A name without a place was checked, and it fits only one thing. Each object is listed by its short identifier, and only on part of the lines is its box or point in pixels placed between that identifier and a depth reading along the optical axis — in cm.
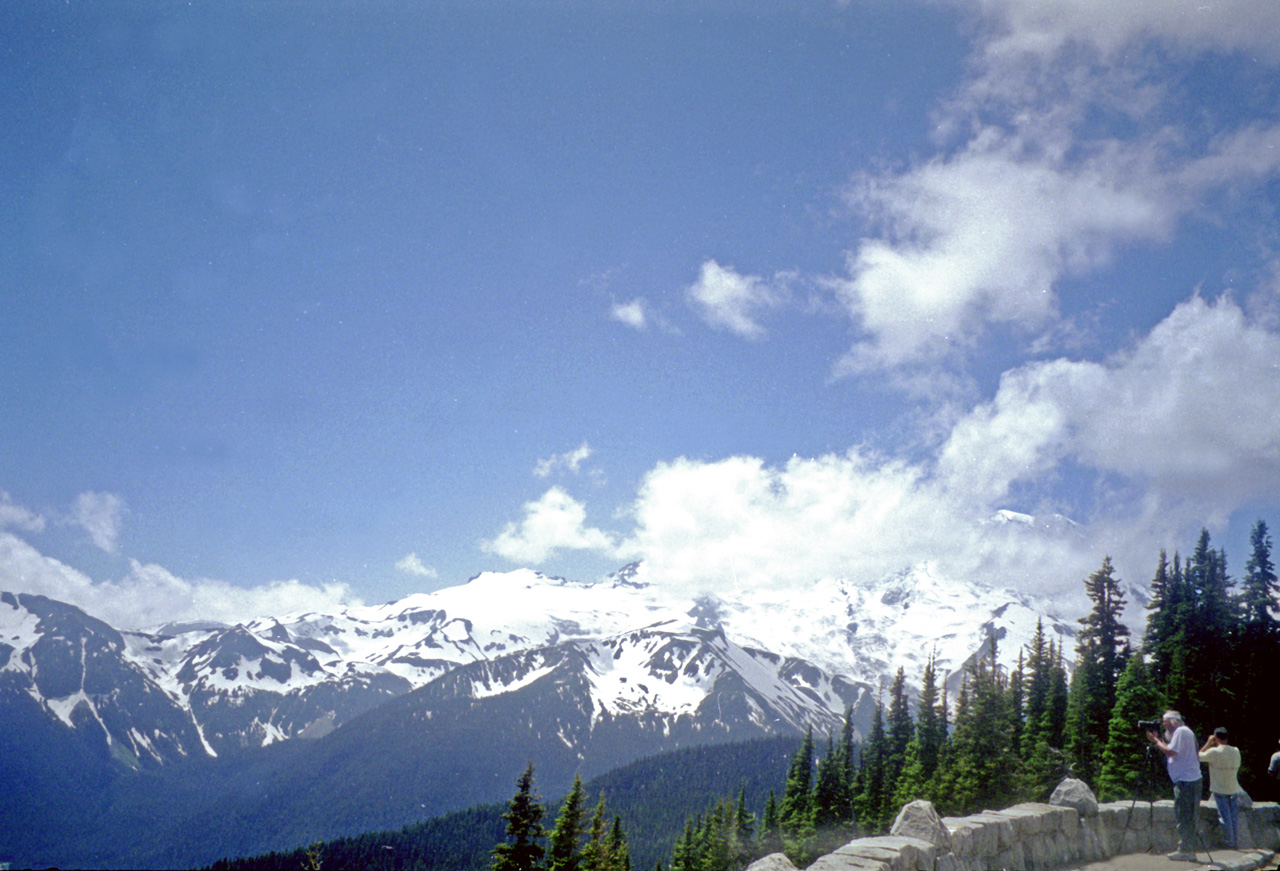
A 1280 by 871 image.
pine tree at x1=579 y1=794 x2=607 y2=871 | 3828
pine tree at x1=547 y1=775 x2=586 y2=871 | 3541
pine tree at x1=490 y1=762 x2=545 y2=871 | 3222
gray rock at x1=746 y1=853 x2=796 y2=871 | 1292
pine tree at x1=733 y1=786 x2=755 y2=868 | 6425
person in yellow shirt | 1568
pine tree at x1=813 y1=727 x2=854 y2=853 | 6156
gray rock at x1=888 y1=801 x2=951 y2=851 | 1327
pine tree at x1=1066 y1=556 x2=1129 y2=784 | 4762
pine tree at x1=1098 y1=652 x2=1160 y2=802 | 3981
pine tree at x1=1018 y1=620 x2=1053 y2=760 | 5491
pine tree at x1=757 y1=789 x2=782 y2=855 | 6531
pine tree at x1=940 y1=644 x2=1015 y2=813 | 4575
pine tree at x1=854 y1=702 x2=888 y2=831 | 5931
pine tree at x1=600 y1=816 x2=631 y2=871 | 5565
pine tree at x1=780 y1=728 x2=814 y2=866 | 6194
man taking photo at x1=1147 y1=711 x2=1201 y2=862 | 1566
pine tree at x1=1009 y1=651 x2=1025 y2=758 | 5416
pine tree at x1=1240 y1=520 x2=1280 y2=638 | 4538
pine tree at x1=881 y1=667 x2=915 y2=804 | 6210
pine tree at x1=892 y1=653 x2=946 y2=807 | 5425
